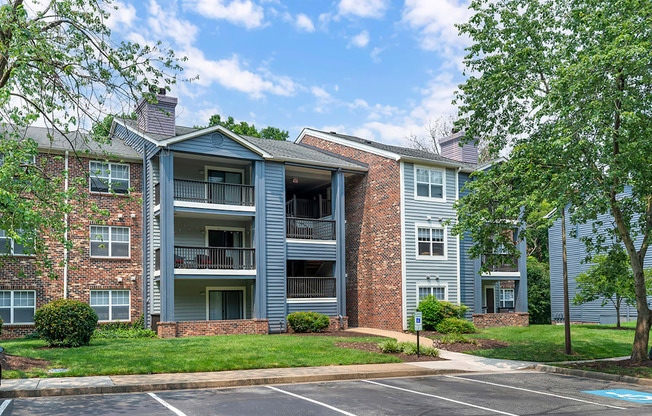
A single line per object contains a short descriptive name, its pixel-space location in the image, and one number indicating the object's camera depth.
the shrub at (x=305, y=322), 24.11
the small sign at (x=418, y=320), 16.97
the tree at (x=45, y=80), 11.84
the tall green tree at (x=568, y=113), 13.84
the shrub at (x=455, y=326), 23.92
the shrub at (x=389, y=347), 18.00
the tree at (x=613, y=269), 17.75
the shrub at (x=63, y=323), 17.16
